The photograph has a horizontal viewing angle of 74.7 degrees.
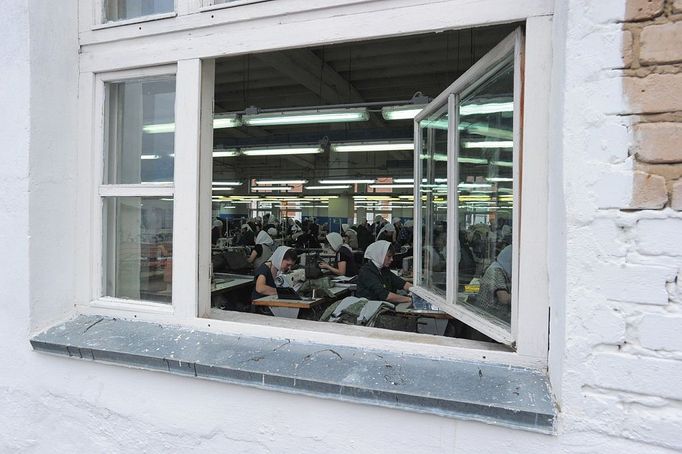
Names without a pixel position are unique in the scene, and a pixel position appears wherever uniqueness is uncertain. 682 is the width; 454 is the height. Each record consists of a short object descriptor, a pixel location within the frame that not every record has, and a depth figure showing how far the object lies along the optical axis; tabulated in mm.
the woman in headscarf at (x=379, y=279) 5234
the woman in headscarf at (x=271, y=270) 5422
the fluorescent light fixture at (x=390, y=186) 15227
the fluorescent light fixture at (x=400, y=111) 5988
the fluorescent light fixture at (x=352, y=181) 15849
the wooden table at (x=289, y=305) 4730
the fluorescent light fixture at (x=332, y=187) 17875
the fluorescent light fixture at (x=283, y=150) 10320
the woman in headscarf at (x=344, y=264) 7668
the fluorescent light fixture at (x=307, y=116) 6398
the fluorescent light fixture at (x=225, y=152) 10491
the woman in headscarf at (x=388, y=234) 12228
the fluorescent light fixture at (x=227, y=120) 7328
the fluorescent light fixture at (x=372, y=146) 9266
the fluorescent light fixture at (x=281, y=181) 17531
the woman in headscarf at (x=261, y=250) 8484
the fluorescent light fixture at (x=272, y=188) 18703
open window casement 1801
